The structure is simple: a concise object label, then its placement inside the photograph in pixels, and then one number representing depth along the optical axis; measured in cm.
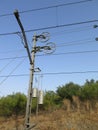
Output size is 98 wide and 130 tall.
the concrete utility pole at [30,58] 1313
